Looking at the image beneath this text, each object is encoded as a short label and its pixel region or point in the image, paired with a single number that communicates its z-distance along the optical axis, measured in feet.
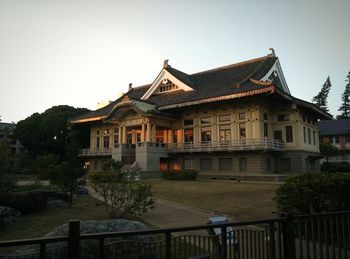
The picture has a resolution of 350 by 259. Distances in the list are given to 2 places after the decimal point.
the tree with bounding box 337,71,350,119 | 271.49
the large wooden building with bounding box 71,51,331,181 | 99.45
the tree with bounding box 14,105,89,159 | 142.61
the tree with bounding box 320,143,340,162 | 153.17
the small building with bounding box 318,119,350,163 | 177.06
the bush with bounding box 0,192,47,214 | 37.73
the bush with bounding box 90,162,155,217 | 34.40
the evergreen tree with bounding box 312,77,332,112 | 273.13
